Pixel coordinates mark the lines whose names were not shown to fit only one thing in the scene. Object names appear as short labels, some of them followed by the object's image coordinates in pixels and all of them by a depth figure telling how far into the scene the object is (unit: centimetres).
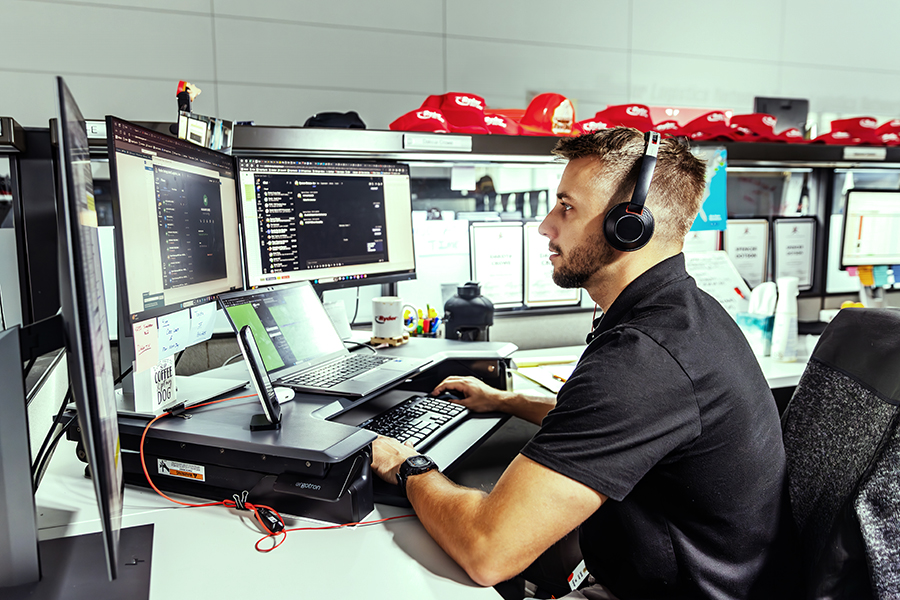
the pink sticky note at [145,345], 89
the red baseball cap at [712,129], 175
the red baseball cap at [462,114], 156
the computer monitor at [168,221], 88
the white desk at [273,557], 69
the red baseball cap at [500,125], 161
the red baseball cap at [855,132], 191
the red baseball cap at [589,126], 166
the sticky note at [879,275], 218
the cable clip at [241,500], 87
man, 72
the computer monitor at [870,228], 209
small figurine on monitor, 111
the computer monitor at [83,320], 47
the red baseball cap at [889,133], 193
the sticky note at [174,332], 98
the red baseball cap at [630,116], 168
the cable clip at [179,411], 96
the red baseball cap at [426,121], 152
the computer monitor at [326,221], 133
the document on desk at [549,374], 156
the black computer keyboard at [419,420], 107
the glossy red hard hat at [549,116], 167
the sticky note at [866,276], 217
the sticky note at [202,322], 108
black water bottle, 169
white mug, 154
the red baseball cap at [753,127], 179
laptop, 113
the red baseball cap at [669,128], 168
